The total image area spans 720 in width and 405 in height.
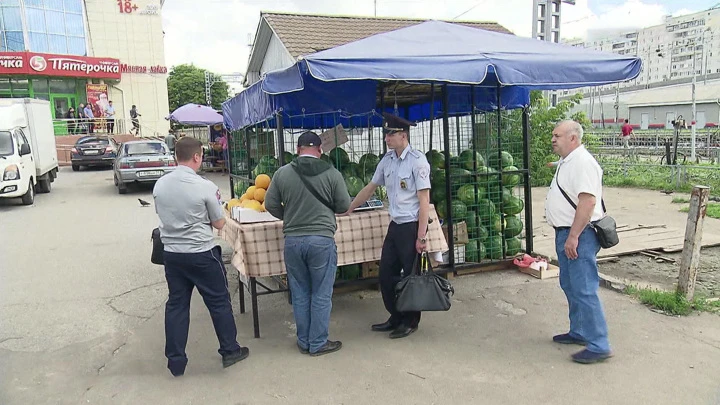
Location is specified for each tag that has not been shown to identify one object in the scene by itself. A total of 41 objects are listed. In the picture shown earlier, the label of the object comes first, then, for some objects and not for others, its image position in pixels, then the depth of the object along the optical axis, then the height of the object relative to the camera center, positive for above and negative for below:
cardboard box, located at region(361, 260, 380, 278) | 5.73 -1.46
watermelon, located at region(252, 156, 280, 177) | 5.98 -0.29
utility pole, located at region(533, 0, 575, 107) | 11.35 +2.49
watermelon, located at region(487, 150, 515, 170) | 6.27 -0.32
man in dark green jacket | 3.97 -0.65
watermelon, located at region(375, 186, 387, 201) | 5.89 -0.65
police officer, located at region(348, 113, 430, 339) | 4.29 -0.63
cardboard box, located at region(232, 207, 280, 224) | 4.52 -0.65
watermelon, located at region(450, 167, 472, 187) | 5.92 -0.49
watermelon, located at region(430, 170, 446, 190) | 5.96 -0.51
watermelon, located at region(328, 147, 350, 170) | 5.76 -0.21
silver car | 14.20 -0.54
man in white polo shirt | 3.69 -0.69
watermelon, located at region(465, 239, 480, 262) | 6.20 -1.39
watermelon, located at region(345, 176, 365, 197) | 5.49 -0.50
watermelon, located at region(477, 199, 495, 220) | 6.17 -0.90
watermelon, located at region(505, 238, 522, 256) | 6.42 -1.41
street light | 19.20 -0.68
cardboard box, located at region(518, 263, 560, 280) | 5.96 -1.63
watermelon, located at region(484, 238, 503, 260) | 6.30 -1.39
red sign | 27.50 +4.60
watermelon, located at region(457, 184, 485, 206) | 6.05 -0.70
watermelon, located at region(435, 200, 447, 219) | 5.90 -0.84
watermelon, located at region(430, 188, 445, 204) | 5.95 -0.69
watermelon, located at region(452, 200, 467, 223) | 6.03 -0.89
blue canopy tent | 4.14 +0.53
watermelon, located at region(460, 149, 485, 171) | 6.08 -0.31
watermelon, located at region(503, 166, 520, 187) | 6.27 -0.56
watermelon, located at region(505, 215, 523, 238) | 6.37 -1.15
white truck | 11.87 +0.04
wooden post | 4.82 -1.10
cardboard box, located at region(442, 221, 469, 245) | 5.99 -1.13
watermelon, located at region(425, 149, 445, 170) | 6.02 -0.29
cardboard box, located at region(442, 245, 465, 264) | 6.16 -1.42
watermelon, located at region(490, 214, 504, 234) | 6.26 -1.09
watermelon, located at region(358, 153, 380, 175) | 5.90 -0.29
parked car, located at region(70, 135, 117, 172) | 20.94 -0.20
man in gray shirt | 3.72 -0.75
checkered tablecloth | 4.39 -0.90
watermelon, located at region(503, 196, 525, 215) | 6.30 -0.89
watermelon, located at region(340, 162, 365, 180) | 5.82 -0.36
